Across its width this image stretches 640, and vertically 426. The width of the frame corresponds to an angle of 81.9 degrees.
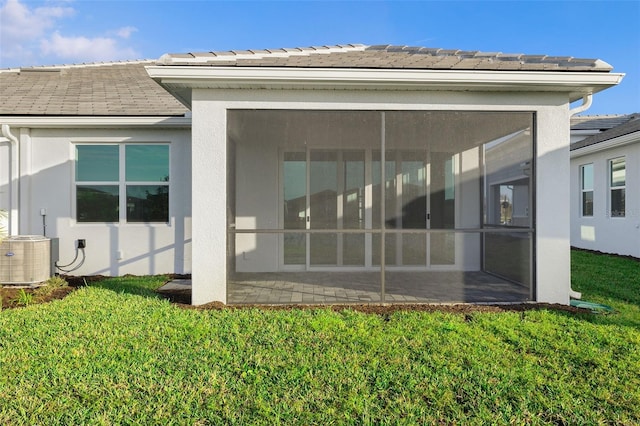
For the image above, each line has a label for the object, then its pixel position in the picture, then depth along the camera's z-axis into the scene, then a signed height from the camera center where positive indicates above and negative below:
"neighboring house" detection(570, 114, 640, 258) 9.45 +0.69
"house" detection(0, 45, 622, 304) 4.83 +0.86
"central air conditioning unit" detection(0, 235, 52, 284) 6.05 -0.73
